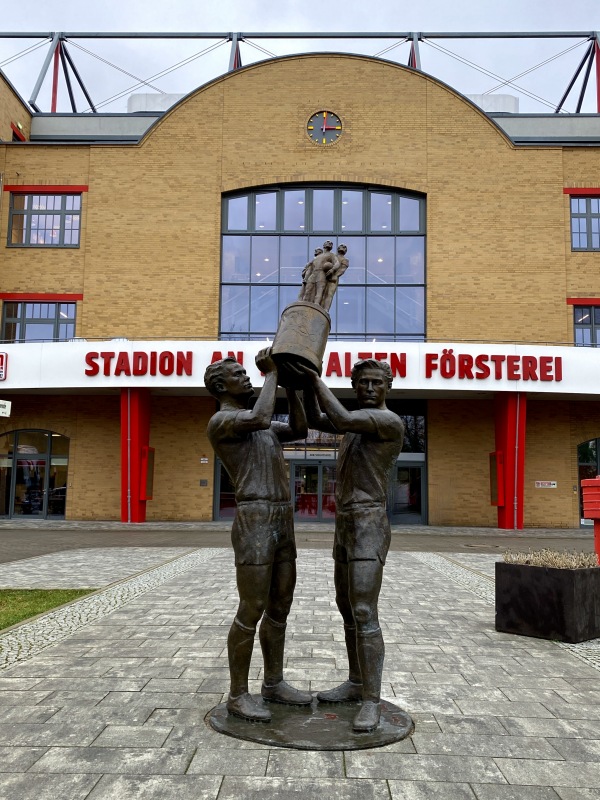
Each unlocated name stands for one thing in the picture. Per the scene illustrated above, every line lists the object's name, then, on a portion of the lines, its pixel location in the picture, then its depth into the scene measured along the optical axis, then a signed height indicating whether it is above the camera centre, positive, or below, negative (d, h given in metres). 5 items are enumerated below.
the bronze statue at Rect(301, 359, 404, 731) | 3.84 -0.22
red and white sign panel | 19.14 +3.22
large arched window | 22.34 +7.63
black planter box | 6.06 -1.16
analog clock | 22.73 +11.90
